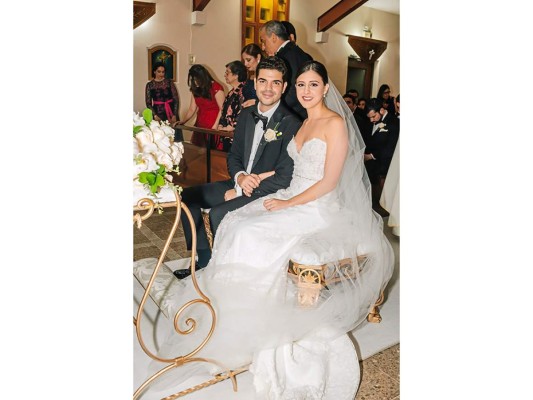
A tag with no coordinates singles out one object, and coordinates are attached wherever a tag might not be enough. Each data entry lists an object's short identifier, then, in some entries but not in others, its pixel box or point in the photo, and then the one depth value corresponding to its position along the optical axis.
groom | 2.69
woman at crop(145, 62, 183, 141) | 7.43
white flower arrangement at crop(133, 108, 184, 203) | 1.58
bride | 1.92
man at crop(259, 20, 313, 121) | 3.20
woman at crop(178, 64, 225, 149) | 6.02
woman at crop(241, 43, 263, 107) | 4.11
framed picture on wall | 7.85
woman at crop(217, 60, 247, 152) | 4.89
